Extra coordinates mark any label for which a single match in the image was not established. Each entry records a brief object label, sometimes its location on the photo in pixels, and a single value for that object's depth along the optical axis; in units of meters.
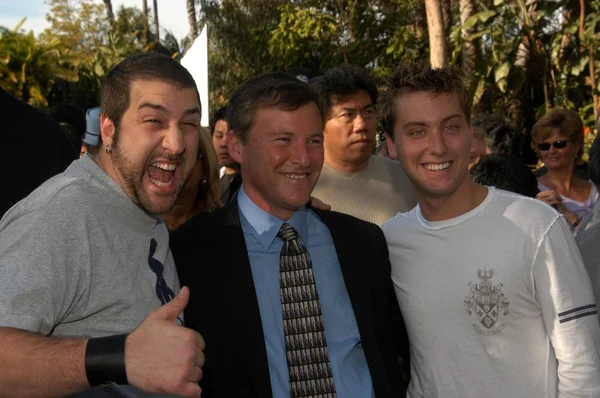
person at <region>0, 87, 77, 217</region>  2.81
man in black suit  2.75
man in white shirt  2.59
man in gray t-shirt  1.83
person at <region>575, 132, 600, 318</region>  2.95
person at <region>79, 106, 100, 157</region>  2.99
